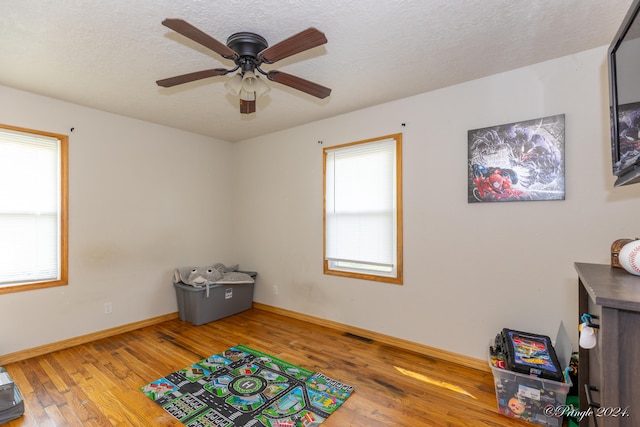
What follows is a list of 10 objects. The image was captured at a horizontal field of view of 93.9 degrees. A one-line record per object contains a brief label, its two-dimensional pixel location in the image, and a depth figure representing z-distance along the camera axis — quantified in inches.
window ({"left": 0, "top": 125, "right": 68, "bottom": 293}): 109.6
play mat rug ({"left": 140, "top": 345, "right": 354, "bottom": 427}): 76.3
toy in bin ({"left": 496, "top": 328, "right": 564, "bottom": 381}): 73.9
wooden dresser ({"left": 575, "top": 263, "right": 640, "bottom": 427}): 37.6
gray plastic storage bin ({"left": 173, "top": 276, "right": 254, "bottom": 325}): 142.1
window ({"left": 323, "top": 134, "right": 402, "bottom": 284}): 121.1
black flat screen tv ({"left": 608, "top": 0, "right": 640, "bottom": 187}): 50.6
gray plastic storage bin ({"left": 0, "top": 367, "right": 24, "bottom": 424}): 74.4
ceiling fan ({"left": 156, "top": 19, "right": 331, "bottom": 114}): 64.1
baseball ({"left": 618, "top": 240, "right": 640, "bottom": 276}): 52.6
